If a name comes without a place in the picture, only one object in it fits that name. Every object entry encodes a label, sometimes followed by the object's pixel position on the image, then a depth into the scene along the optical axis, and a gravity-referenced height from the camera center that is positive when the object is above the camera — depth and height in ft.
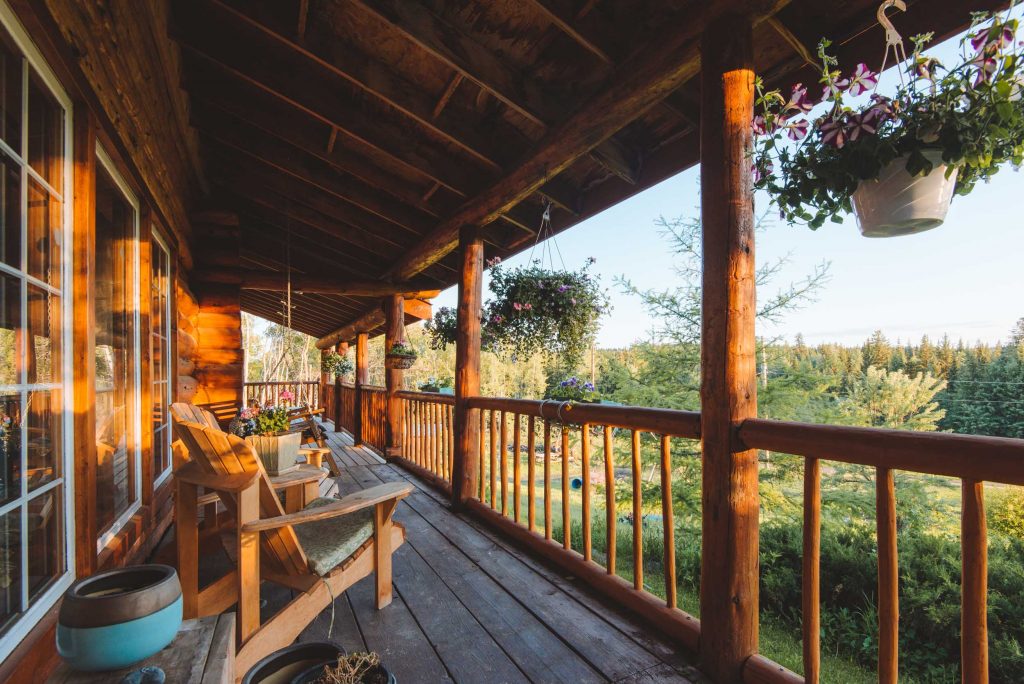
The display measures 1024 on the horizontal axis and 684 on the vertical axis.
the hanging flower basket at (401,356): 18.24 -0.28
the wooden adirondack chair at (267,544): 5.65 -2.49
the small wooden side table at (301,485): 7.38 -2.15
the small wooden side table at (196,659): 2.79 -1.87
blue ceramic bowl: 2.74 -1.52
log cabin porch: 4.58 +1.55
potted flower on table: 7.66 -1.36
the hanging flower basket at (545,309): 10.89 +0.82
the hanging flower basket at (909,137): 3.48 +1.54
